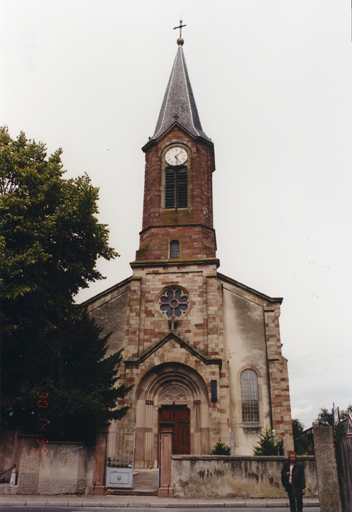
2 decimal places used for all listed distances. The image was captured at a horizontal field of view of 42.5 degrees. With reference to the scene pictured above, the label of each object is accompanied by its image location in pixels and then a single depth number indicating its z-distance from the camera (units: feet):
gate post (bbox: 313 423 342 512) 33.65
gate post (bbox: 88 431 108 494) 48.57
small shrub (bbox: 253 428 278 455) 60.08
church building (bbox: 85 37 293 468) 72.90
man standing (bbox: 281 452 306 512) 34.71
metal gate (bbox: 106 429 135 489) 49.34
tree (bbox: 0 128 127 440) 51.03
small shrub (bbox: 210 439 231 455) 57.67
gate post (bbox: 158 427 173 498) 47.65
